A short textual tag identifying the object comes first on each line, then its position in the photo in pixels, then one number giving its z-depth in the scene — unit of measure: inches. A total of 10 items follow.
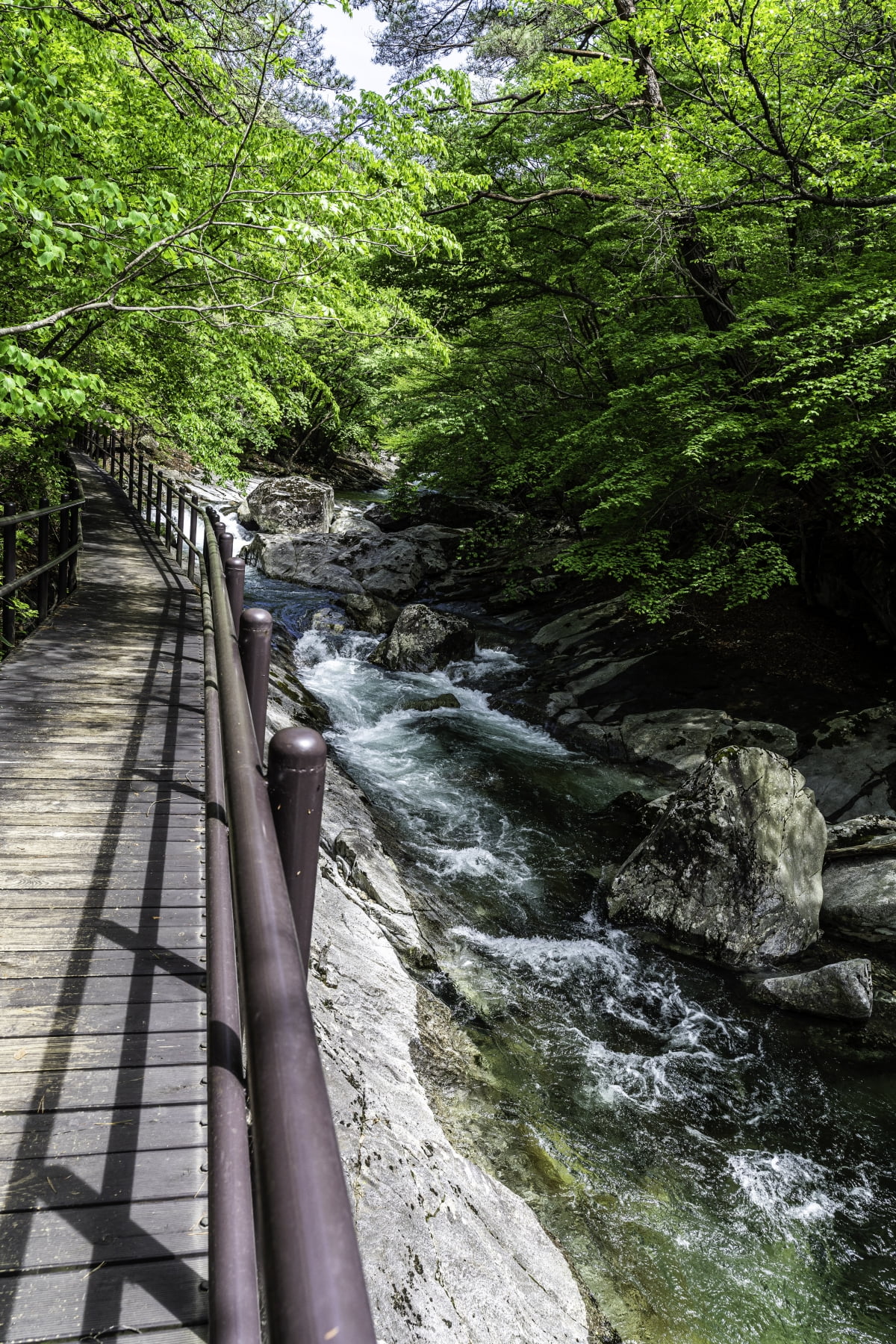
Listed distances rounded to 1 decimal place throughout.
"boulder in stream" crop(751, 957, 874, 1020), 250.8
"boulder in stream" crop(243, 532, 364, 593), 775.1
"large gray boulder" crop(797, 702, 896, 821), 384.8
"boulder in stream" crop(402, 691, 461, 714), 506.6
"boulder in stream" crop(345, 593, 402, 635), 663.8
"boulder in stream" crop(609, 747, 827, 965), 282.5
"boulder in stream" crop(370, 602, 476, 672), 582.6
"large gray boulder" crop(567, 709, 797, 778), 434.6
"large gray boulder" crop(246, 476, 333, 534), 887.1
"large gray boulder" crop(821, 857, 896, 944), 298.2
